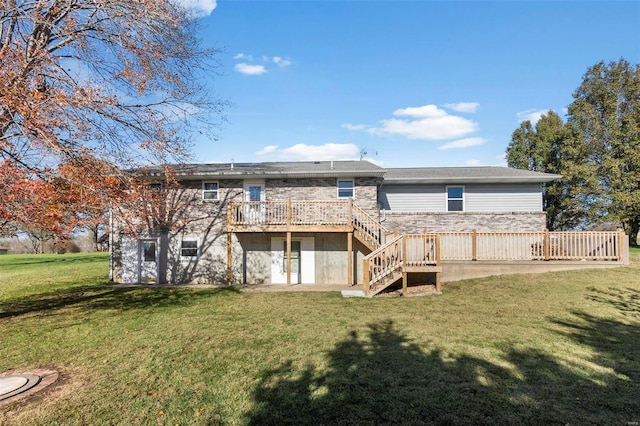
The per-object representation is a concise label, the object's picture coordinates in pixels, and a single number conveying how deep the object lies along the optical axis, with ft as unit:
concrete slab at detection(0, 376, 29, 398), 14.58
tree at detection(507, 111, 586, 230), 73.97
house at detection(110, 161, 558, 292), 43.80
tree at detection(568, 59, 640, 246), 67.36
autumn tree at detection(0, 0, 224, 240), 23.03
